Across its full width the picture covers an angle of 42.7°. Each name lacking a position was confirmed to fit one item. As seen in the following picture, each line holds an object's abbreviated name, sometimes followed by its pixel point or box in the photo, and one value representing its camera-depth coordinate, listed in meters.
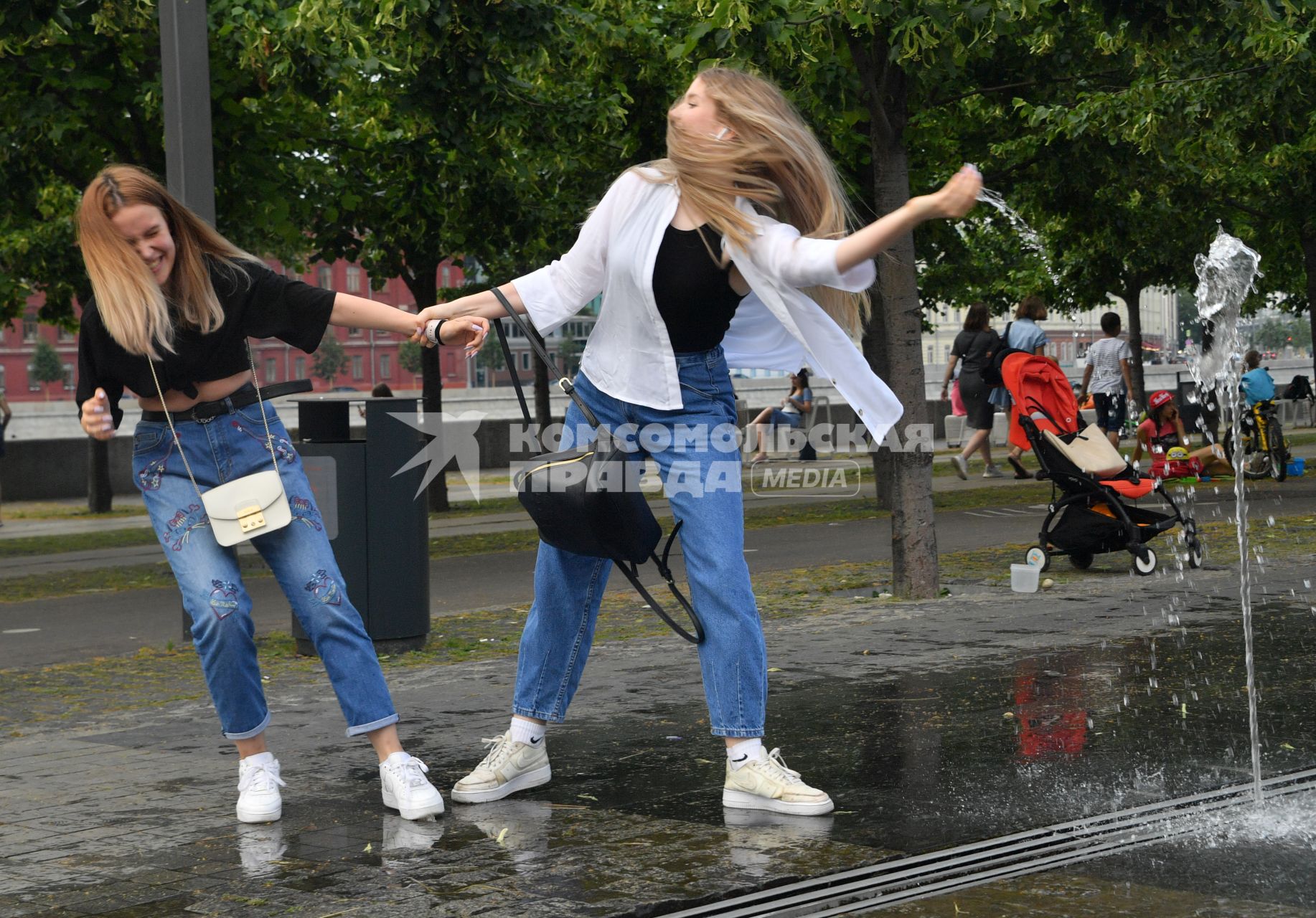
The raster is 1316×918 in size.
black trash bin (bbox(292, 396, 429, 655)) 7.73
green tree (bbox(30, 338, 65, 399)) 94.00
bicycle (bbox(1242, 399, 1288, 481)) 19.67
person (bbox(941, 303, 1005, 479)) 19.23
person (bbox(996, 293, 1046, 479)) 16.23
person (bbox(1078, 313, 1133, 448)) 20.69
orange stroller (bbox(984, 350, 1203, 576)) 10.13
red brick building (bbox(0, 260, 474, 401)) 98.62
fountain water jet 6.34
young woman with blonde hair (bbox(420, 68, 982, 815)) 4.50
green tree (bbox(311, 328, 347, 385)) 101.12
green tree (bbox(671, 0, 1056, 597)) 8.02
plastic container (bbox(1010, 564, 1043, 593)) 9.44
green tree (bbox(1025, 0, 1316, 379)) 9.09
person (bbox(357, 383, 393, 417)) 25.06
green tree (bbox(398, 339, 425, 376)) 92.64
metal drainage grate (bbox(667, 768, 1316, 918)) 3.65
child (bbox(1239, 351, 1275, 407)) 20.52
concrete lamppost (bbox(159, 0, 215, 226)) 8.16
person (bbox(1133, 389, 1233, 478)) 19.06
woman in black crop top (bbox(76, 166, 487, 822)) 4.57
